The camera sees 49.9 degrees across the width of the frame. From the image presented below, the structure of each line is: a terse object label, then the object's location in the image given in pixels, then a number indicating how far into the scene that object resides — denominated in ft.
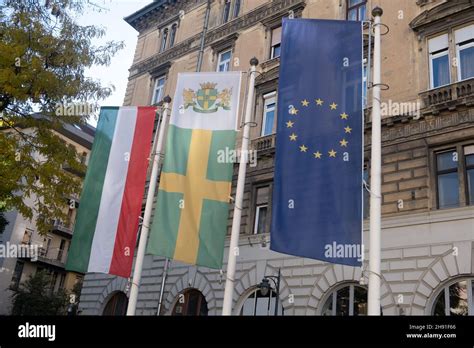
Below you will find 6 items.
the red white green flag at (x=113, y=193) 48.91
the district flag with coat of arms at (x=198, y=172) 43.42
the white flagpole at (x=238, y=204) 39.73
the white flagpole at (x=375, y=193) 33.01
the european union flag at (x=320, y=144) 35.45
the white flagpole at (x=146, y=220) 46.65
